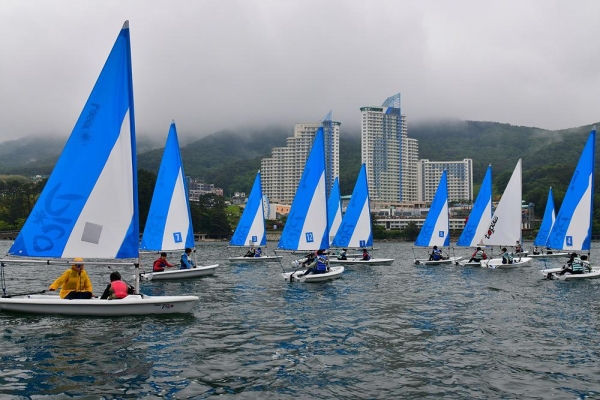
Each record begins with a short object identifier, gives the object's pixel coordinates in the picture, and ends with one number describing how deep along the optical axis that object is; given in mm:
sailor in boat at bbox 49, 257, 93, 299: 17875
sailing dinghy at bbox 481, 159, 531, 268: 46719
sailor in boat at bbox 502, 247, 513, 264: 42531
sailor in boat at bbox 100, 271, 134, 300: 17781
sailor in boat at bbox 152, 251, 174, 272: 32219
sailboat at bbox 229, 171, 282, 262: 51594
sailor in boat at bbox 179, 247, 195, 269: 33003
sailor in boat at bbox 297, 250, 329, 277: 30641
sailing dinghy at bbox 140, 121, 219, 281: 33562
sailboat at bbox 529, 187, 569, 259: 63094
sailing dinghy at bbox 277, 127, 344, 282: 33406
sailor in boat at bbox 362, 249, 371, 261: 46344
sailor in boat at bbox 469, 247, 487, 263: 45306
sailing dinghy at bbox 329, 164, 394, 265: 47969
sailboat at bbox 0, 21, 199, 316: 17312
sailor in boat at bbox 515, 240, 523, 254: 46331
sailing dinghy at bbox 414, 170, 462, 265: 50312
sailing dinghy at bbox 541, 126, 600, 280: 35438
